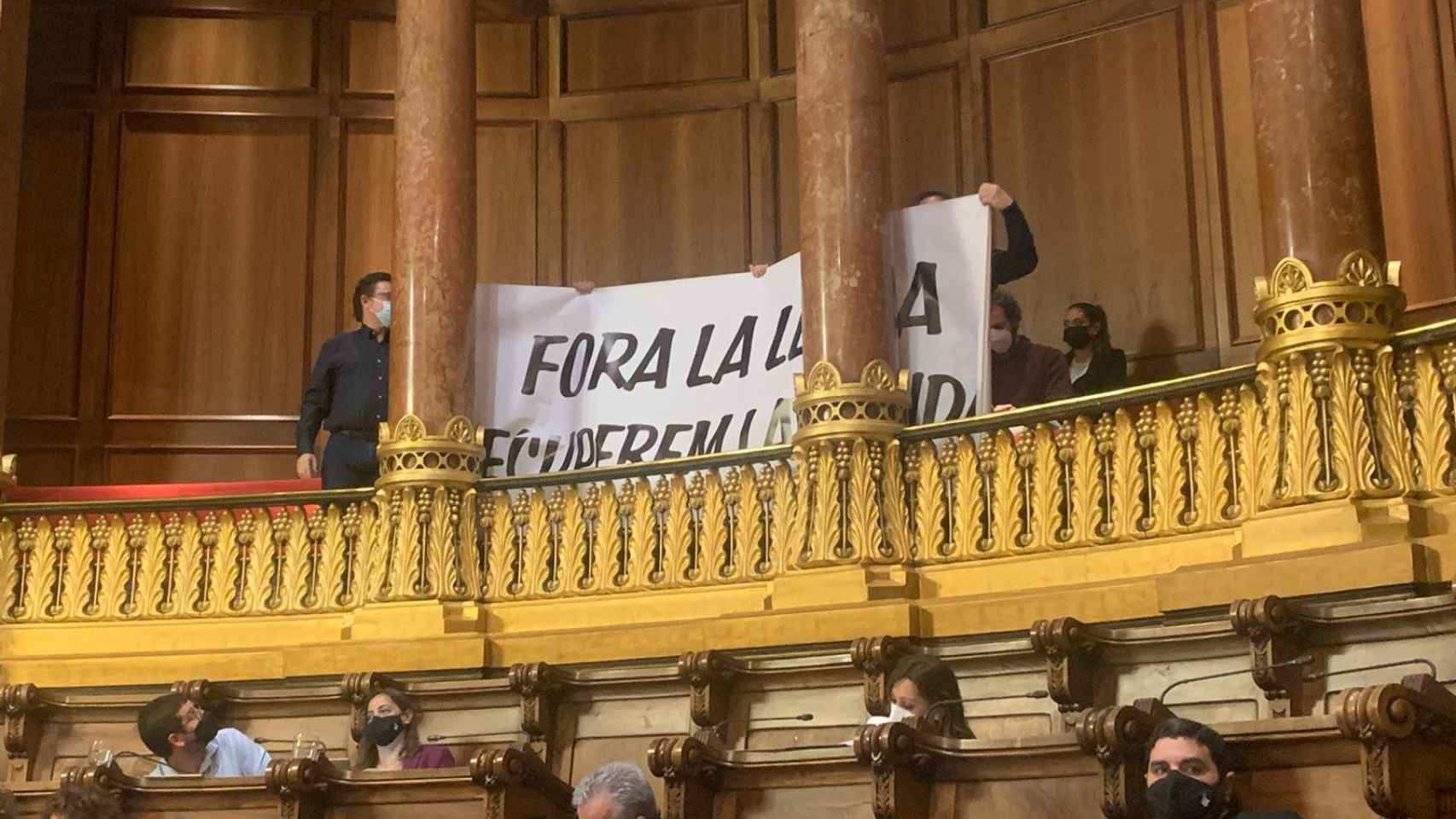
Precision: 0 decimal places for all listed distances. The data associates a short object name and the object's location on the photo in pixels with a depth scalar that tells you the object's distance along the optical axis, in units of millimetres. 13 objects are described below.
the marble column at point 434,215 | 8336
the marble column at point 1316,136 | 6352
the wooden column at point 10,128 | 9402
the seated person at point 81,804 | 5297
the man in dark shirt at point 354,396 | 8859
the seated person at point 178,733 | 6445
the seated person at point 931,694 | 5266
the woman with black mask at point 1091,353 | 8273
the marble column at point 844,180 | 7617
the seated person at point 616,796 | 4078
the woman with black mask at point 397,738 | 6332
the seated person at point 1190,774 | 3912
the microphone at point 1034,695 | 6363
